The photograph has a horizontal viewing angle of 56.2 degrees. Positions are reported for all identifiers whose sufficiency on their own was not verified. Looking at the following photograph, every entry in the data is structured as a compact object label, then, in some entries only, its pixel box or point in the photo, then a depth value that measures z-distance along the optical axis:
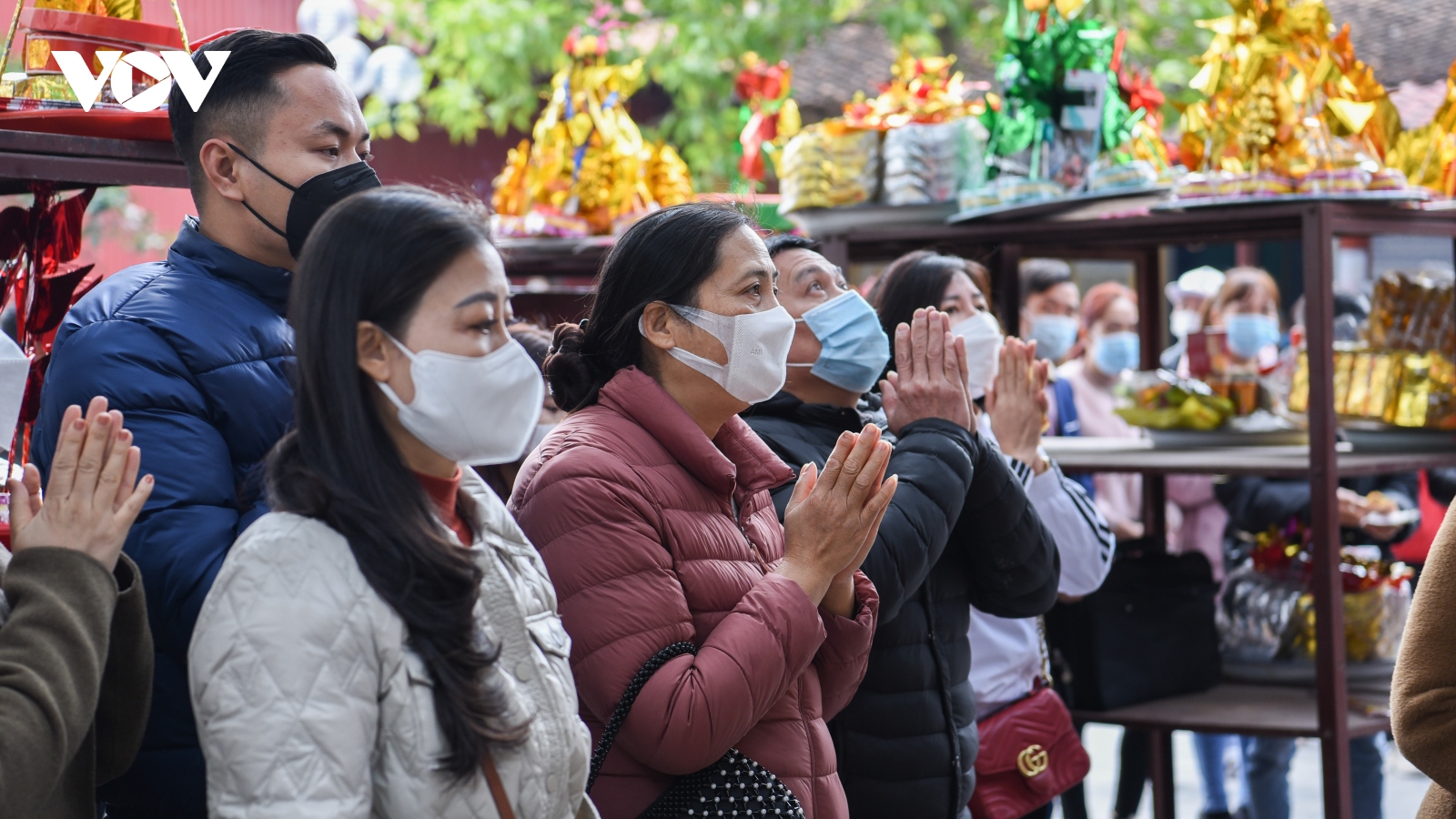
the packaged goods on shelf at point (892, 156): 3.97
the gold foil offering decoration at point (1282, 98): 3.53
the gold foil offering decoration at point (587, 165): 4.85
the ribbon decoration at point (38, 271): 2.26
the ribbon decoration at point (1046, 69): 3.74
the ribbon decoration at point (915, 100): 4.09
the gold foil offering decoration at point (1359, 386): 3.95
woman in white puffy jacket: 1.37
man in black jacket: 2.53
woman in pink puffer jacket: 1.87
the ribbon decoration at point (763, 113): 4.88
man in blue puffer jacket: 1.72
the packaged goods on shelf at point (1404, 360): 3.83
